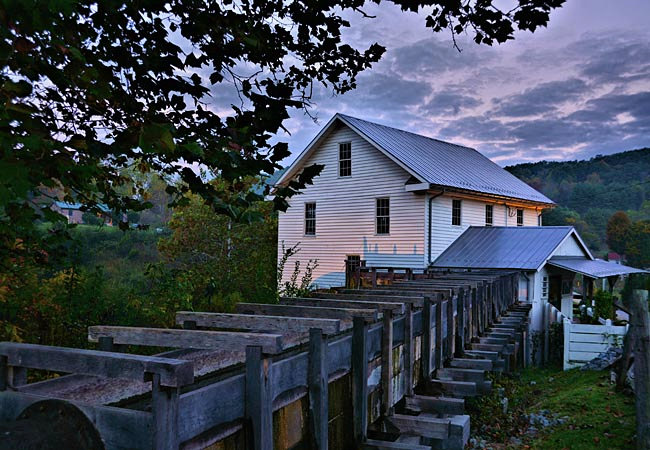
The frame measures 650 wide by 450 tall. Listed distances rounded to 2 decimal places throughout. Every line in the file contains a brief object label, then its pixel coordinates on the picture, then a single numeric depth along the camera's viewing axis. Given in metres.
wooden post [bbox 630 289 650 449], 9.16
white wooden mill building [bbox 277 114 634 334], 24.20
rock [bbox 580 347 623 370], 18.15
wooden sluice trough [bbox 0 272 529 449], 2.38
